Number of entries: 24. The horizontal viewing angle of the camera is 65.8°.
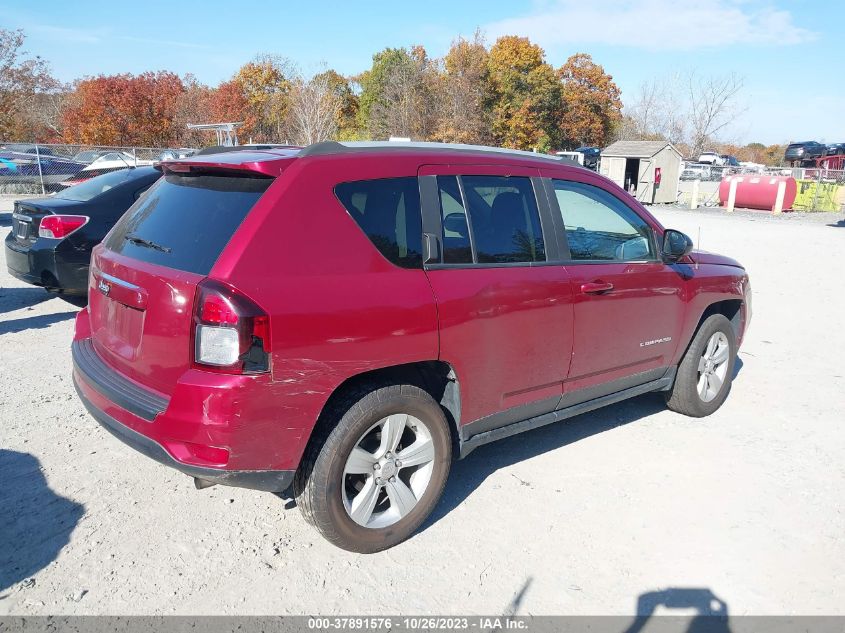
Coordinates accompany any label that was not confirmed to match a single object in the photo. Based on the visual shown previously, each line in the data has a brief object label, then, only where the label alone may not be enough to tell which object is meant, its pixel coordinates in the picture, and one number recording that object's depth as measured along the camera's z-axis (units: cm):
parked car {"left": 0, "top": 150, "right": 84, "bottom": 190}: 2316
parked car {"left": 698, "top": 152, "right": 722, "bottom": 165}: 5266
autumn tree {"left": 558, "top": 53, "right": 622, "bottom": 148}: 5731
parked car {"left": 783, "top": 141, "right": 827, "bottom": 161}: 4547
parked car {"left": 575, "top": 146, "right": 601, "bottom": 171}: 4351
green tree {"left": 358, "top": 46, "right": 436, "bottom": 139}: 4150
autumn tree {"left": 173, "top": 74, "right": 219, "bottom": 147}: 4050
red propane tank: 2702
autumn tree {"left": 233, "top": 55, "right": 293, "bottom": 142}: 4241
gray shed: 3122
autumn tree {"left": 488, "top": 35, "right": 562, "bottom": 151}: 4731
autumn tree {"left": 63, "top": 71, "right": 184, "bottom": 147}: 3856
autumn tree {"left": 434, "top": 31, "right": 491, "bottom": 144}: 4225
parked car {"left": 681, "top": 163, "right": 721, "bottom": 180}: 3978
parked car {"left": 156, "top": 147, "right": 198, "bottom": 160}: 2322
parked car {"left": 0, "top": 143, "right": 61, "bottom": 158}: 2309
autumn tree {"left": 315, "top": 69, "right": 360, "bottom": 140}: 4772
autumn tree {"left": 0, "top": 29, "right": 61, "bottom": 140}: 3191
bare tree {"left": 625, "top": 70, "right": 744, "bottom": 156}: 5940
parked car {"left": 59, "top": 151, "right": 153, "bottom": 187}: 2056
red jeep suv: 275
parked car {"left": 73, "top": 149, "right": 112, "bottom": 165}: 2543
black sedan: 682
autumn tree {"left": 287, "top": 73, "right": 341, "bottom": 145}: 3092
